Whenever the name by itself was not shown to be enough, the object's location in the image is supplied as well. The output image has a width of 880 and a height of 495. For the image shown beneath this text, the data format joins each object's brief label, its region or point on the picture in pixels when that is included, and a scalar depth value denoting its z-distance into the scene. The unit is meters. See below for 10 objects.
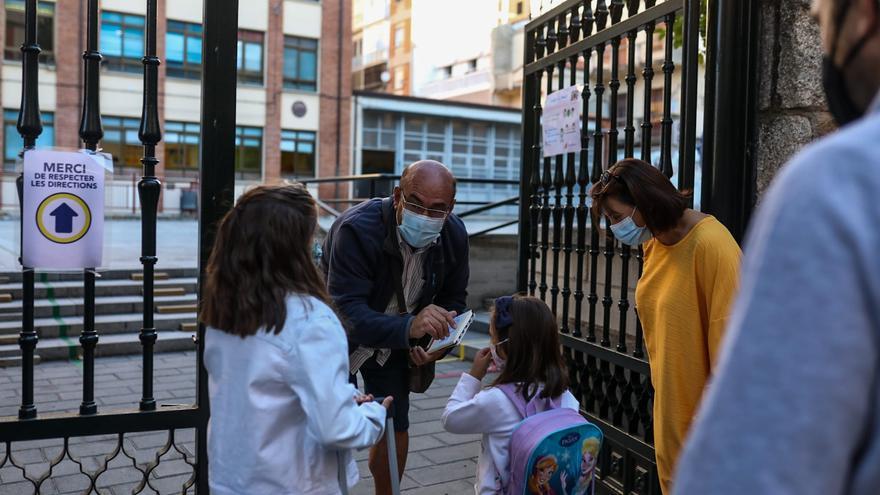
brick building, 27.27
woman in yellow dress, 2.71
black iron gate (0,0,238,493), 2.93
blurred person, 0.73
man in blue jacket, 3.23
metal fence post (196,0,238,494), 3.05
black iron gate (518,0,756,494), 3.29
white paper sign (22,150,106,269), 2.77
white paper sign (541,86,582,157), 4.19
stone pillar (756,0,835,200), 3.11
